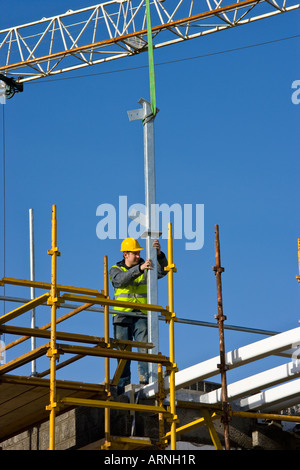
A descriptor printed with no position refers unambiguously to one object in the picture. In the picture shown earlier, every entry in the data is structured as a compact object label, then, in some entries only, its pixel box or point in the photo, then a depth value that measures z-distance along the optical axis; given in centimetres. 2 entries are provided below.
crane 2802
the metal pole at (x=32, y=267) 1662
